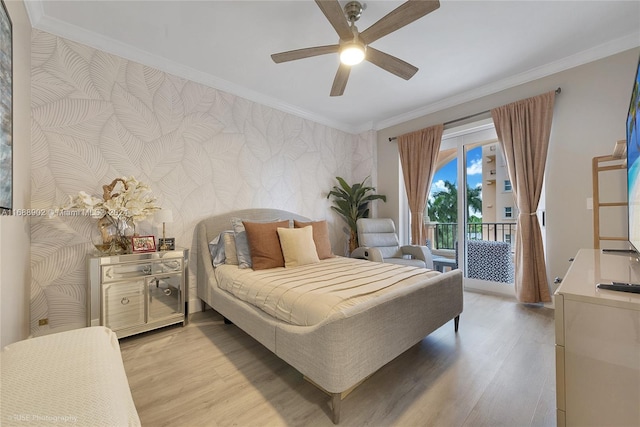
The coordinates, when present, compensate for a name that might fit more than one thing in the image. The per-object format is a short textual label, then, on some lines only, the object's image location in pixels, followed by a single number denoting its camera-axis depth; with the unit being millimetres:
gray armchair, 3213
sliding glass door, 3268
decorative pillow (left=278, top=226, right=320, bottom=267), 2467
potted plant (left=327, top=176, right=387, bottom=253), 4099
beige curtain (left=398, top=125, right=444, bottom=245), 3621
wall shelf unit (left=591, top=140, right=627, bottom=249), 2045
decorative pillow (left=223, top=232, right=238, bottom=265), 2537
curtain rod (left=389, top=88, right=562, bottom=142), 3166
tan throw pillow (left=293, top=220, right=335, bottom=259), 2893
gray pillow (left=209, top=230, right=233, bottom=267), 2568
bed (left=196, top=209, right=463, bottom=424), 1267
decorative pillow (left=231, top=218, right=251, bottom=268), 2422
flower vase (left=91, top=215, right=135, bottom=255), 2111
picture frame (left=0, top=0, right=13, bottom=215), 1288
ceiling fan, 1508
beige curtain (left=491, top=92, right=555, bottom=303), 2701
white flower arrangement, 1967
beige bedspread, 1485
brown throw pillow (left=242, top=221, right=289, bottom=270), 2381
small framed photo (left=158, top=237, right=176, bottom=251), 2405
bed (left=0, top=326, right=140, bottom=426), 566
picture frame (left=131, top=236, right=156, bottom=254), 2193
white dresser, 770
